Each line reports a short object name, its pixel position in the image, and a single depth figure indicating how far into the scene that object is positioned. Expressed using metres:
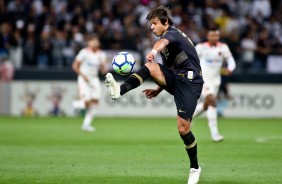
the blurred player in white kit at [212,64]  33.44
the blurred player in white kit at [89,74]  40.00
